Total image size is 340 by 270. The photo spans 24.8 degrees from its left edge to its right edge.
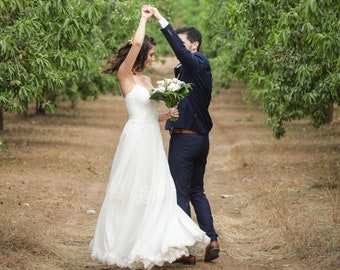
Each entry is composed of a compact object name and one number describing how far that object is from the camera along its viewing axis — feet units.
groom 25.82
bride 24.07
